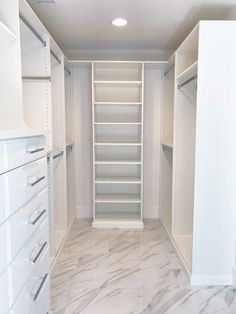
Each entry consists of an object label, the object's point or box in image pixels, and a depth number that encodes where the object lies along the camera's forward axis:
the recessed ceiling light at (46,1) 2.04
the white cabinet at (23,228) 0.94
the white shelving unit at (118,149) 3.34
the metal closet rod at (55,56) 2.45
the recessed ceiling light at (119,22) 2.44
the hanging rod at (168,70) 3.14
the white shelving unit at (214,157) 1.93
